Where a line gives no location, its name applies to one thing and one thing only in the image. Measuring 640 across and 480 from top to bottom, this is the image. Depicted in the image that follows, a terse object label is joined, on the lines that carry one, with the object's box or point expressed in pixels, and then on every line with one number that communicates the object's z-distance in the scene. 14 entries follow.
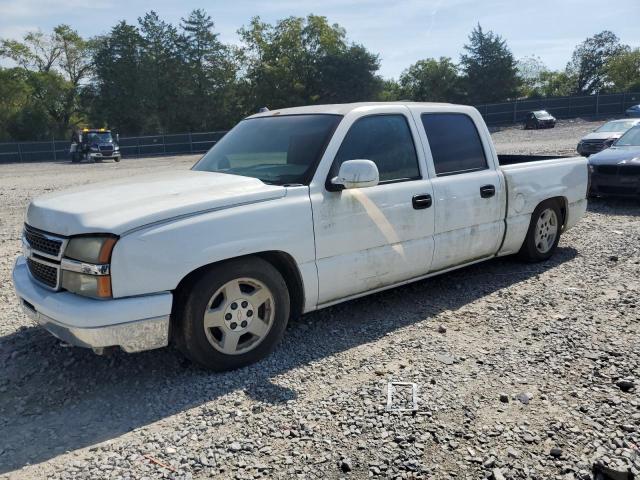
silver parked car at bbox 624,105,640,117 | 36.42
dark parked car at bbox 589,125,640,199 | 9.88
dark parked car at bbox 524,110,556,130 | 40.12
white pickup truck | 3.29
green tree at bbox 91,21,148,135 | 55.50
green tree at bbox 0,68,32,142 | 54.88
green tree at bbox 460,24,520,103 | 57.38
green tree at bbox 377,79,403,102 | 57.98
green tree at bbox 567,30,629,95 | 72.25
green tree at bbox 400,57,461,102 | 59.31
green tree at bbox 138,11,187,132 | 55.81
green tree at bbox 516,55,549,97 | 86.31
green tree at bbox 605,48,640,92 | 67.31
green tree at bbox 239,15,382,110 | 54.94
